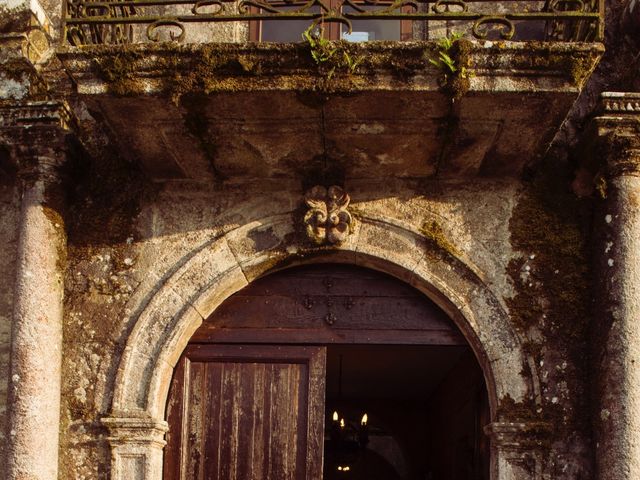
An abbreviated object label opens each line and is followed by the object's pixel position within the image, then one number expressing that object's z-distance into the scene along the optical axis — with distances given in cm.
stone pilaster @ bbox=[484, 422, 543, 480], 534
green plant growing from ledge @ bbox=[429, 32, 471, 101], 473
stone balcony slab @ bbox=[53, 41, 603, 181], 478
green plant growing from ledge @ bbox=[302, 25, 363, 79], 474
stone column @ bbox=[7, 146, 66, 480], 532
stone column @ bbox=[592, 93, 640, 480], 509
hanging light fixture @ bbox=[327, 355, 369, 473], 1091
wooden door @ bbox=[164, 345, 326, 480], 575
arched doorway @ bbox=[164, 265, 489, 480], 577
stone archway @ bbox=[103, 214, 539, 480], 549
